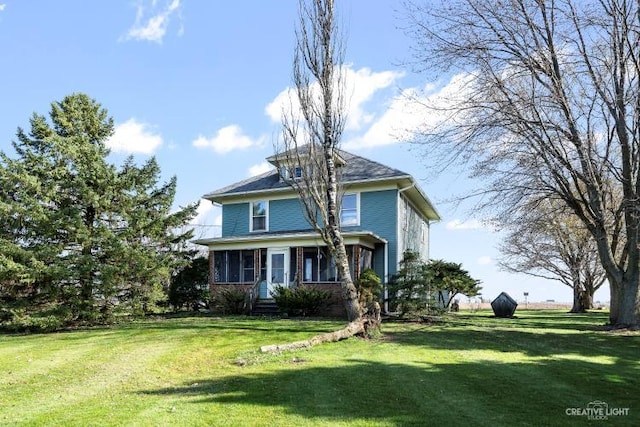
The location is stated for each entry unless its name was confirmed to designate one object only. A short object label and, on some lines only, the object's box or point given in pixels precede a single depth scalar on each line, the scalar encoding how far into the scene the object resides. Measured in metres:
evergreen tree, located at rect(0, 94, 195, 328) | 14.49
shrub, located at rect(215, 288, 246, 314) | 18.19
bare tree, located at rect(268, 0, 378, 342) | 12.59
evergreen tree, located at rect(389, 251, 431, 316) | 15.52
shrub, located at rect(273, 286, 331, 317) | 16.77
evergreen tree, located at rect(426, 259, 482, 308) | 17.52
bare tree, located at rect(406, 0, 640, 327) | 13.16
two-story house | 18.50
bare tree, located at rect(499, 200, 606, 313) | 28.59
